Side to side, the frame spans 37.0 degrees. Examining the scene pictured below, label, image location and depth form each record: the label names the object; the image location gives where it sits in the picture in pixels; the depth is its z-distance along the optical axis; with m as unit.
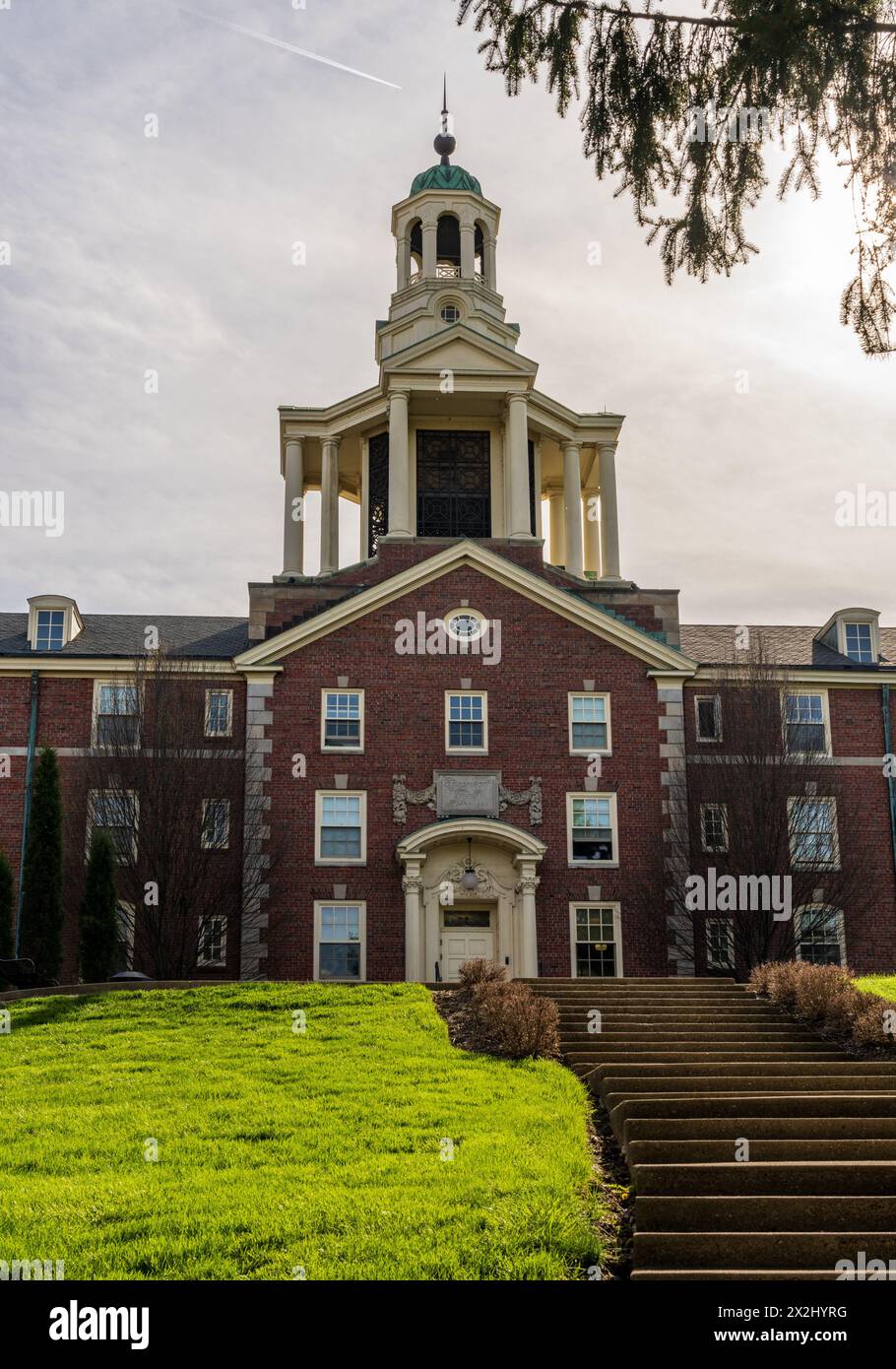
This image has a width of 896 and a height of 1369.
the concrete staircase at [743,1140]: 10.14
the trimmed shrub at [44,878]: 27.02
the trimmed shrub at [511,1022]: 17.39
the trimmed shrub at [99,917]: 26.59
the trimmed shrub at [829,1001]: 18.33
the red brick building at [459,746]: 30.67
